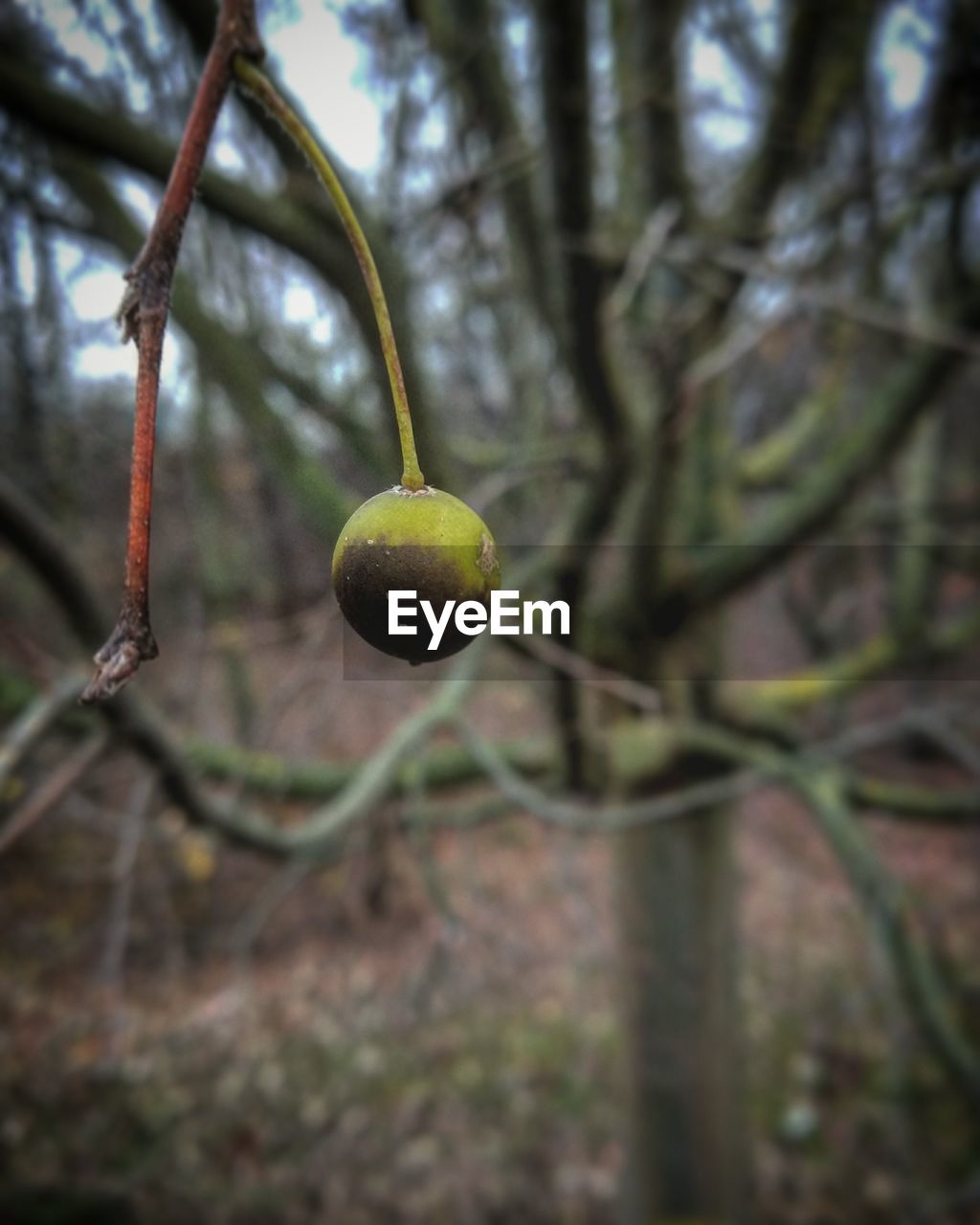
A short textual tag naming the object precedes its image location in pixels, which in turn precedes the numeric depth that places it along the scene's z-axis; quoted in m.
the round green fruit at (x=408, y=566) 0.10
